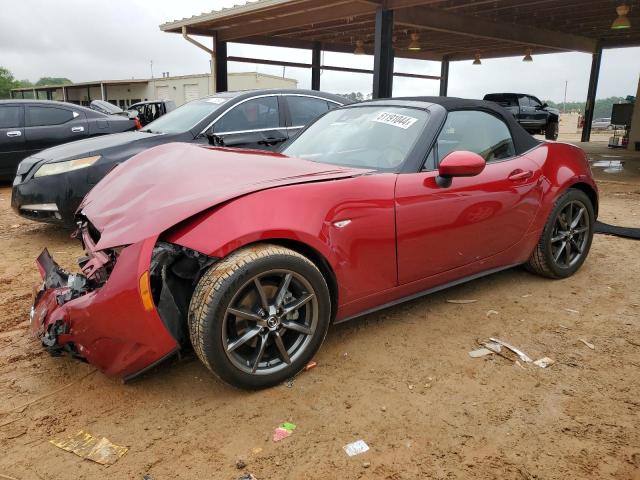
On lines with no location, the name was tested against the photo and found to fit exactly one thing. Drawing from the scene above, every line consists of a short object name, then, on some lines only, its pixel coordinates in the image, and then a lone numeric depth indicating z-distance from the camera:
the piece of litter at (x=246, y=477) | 1.89
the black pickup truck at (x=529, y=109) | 19.44
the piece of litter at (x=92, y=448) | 2.00
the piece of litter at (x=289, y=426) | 2.17
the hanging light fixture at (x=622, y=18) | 11.20
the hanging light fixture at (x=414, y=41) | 15.25
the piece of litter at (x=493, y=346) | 2.87
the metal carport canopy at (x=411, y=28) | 10.86
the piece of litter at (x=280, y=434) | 2.11
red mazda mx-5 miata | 2.22
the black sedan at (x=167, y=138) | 4.78
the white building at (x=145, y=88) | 28.50
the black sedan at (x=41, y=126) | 7.90
